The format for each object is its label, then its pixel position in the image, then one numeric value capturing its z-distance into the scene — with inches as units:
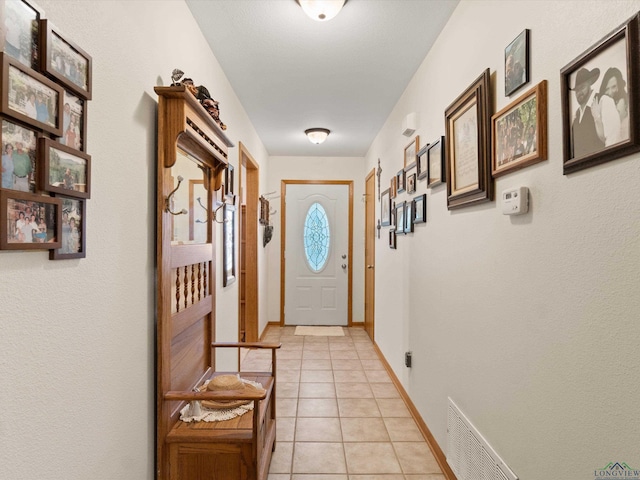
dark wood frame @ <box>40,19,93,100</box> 35.7
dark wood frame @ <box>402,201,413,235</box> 112.2
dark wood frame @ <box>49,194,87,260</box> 39.4
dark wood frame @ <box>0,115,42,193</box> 34.0
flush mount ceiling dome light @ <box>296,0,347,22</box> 74.9
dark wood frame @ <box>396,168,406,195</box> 123.6
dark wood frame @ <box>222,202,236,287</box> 111.3
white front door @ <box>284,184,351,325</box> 225.6
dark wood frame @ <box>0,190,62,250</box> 31.1
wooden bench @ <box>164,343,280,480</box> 61.1
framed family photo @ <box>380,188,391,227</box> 148.2
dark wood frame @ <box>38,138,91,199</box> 35.5
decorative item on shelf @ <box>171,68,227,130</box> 63.0
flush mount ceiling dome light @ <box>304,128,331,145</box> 165.0
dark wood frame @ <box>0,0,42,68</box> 34.6
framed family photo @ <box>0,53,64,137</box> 31.1
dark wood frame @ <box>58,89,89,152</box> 41.9
